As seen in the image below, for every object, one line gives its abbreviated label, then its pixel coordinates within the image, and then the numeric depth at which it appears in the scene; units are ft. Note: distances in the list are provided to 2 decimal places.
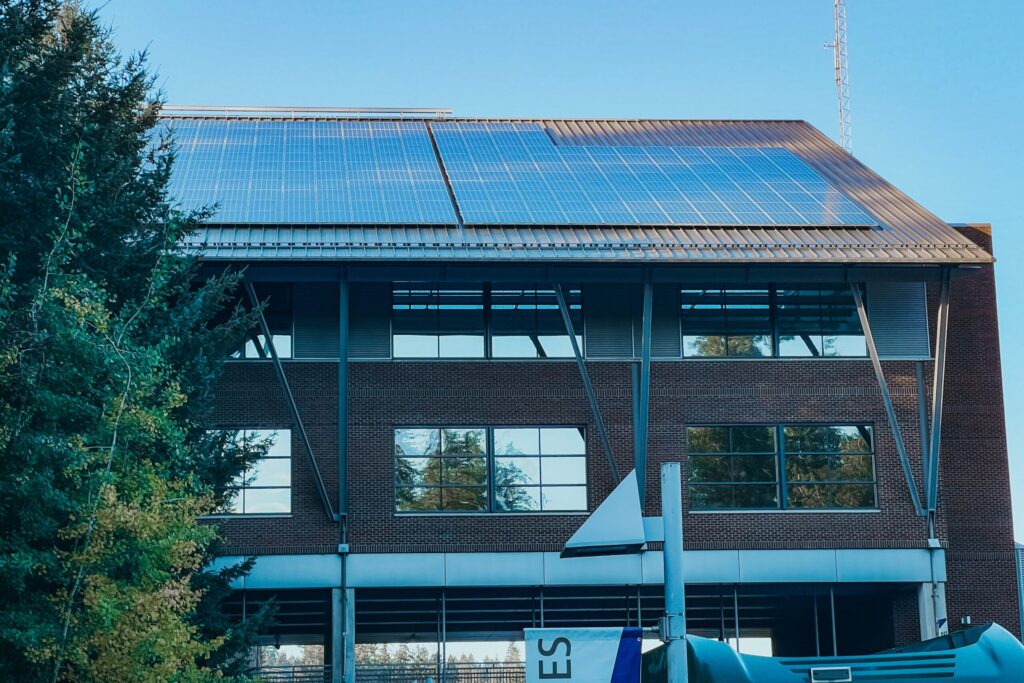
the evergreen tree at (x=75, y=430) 55.72
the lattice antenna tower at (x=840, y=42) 151.02
